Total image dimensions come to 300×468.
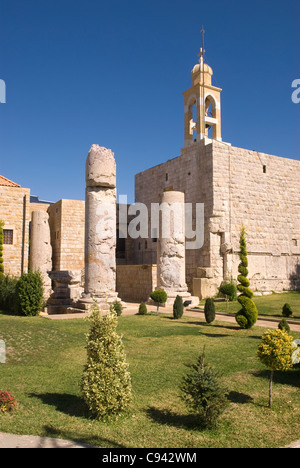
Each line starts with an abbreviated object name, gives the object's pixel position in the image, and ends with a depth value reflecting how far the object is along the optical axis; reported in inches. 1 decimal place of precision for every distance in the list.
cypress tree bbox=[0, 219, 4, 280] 835.4
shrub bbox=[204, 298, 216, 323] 484.7
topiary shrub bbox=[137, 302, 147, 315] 563.5
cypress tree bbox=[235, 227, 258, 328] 444.1
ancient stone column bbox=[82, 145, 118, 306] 564.7
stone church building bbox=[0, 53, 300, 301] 821.9
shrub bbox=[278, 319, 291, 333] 363.0
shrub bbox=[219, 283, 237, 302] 663.9
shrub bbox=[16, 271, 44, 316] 535.9
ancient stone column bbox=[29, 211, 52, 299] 844.6
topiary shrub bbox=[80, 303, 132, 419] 196.4
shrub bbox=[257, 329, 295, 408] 226.5
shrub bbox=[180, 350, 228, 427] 189.3
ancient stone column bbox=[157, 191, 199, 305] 694.5
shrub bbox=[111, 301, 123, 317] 522.3
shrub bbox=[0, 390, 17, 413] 201.5
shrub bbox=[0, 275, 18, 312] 578.3
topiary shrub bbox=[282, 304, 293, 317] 541.6
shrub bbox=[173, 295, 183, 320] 527.5
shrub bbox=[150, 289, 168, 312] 610.5
